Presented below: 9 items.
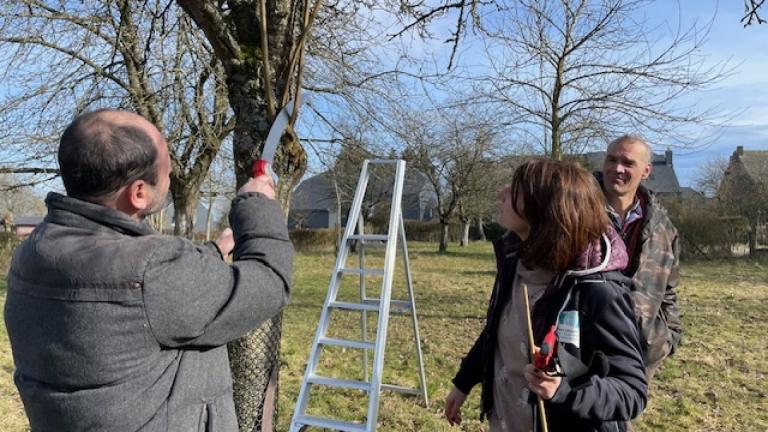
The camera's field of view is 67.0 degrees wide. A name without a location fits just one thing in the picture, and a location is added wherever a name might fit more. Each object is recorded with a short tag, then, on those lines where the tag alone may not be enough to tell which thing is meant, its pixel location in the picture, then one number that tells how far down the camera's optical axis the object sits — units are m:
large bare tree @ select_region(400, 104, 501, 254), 23.00
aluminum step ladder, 3.28
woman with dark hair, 1.60
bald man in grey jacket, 1.24
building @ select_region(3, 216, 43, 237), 54.11
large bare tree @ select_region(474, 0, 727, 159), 8.19
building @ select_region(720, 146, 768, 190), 22.88
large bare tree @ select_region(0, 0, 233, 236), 7.07
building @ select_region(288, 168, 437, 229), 35.72
